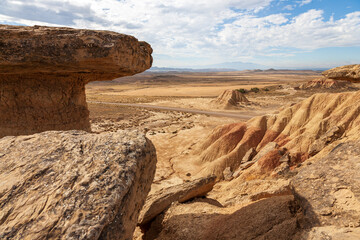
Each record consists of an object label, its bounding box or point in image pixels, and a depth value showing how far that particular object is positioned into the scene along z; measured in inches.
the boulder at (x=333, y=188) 164.4
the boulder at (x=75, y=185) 111.4
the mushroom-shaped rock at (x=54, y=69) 240.4
